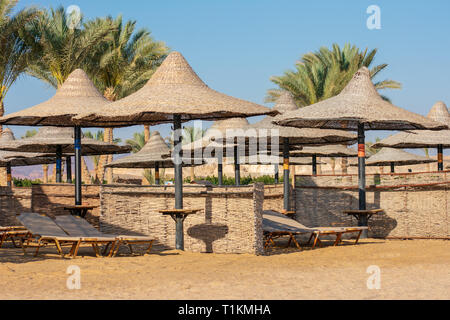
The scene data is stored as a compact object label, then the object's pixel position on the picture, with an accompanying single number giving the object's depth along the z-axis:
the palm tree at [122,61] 32.75
